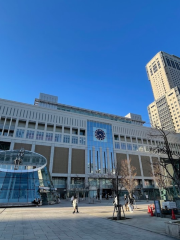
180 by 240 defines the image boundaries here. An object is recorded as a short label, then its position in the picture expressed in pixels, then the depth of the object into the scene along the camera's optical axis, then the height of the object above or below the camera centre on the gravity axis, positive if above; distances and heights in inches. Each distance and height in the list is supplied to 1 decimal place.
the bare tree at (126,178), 1288.4 +110.5
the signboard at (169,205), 526.4 -52.5
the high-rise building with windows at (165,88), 4766.2 +3345.3
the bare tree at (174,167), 339.3 +42.7
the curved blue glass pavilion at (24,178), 978.7 +87.2
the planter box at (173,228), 263.1 -65.0
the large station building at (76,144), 2042.3 +632.4
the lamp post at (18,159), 1118.1 +223.7
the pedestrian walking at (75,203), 623.5 -46.2
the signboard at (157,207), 497.5 -54.8
